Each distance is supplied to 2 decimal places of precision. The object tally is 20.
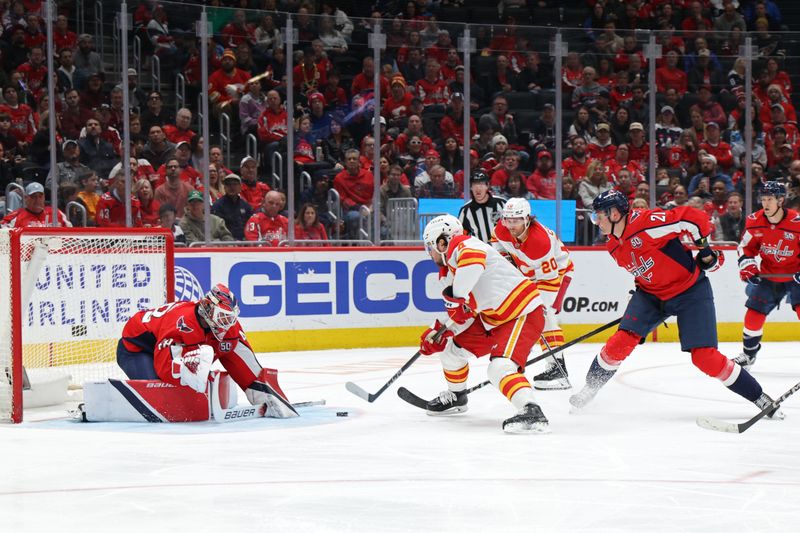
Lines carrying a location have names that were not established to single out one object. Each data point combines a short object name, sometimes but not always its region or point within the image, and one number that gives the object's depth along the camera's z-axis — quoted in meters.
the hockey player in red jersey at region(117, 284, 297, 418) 10.13
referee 15.98
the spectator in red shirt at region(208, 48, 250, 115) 17.45
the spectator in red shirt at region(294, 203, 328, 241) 17.98
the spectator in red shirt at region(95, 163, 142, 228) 16.28
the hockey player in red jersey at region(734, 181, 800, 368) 14.64
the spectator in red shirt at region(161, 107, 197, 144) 16.86
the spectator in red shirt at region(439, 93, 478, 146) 18.89
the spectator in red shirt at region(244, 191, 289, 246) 17.78
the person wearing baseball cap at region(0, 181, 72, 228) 15.52
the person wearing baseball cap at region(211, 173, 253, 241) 17.36
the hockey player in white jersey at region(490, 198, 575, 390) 12.97
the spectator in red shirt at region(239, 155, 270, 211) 17.50
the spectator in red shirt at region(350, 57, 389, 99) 18.36
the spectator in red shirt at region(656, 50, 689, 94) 19.72
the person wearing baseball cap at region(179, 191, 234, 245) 17.11
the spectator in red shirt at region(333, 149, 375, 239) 18.17
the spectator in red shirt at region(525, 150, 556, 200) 19.11
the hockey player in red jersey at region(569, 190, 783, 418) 10.32
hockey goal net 12.37
